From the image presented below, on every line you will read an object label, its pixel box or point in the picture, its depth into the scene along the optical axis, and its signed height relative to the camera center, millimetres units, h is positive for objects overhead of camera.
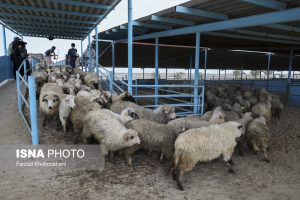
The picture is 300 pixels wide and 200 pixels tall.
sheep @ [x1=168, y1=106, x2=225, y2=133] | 4895 -1017
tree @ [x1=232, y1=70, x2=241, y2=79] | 41359 -192
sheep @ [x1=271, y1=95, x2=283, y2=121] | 9508 -1350
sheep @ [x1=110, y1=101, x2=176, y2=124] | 5543 -921
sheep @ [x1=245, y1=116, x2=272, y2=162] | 5168 -1353
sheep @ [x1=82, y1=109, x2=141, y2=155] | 4090 -1036
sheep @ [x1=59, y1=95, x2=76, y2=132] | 5145 -772
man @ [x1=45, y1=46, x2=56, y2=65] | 13016 +919
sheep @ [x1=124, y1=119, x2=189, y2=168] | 4371 -1175
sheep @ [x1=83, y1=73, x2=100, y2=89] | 8727 -337
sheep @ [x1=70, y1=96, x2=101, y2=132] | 5038 -838
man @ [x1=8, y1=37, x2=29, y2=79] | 9883 +761
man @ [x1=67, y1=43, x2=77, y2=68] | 12369 +794
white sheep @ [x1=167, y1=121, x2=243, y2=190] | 3836 -1215
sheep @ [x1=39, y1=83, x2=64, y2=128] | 5406 -738
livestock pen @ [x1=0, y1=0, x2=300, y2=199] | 3598 -1171
